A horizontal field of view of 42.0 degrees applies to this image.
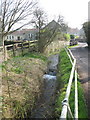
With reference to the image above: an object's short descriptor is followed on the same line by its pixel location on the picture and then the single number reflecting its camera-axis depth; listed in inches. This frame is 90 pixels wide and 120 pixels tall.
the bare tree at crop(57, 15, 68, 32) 675.7
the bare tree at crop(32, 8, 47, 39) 568.2
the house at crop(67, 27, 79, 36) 2730.9
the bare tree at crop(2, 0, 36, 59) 306.1
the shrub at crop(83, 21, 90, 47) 697.8
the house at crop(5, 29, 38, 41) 1589.1
